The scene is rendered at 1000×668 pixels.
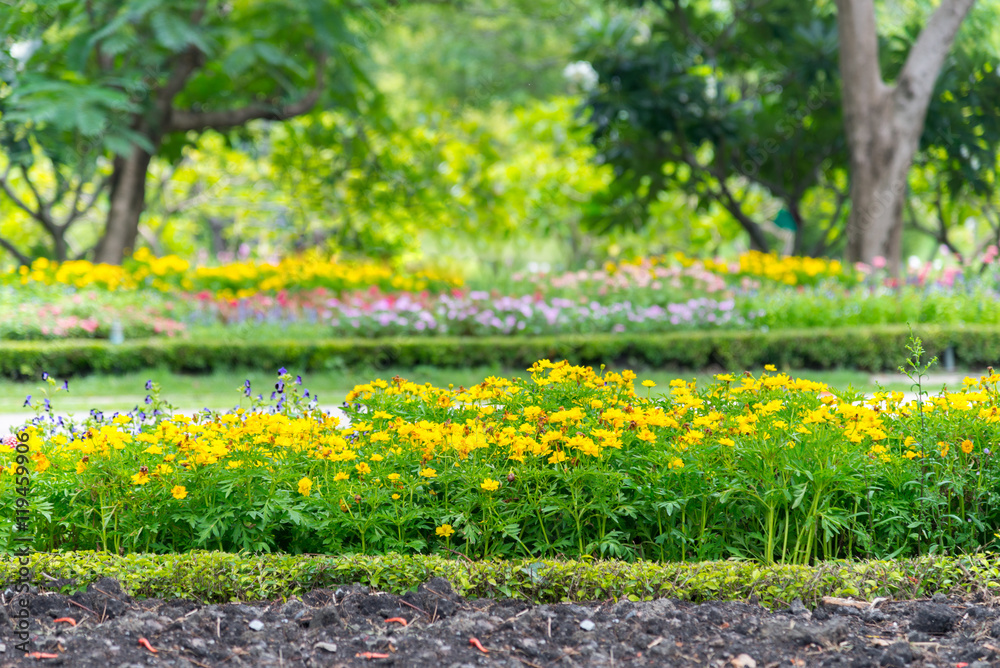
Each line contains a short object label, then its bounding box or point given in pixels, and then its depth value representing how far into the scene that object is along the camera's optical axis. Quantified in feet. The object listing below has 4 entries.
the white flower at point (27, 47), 80.23
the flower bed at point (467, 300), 61.16
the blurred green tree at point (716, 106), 93.56
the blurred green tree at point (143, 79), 70.49
